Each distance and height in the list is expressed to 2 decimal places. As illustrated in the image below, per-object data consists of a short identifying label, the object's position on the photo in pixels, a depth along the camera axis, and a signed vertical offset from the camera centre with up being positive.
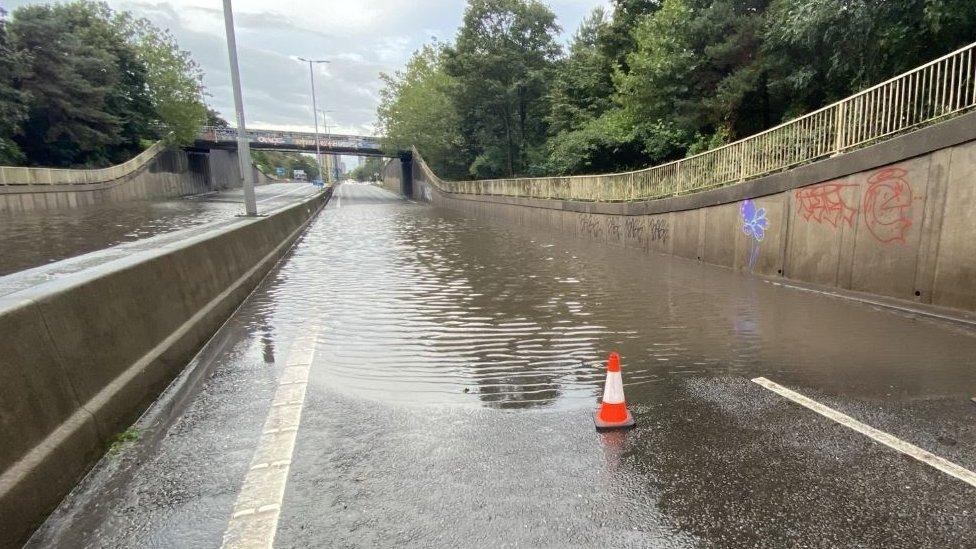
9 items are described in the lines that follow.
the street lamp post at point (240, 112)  13.21 +1.83
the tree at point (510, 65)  35.81 +7.76
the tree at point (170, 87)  47.91 +9.11
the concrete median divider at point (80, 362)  2.68 -1.15
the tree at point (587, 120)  23.64 +2.92
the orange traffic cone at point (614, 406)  3.81 -1.60
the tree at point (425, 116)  47.47 +6.58
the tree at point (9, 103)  27.27 +4.66
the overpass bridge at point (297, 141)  68.71 +6.63
